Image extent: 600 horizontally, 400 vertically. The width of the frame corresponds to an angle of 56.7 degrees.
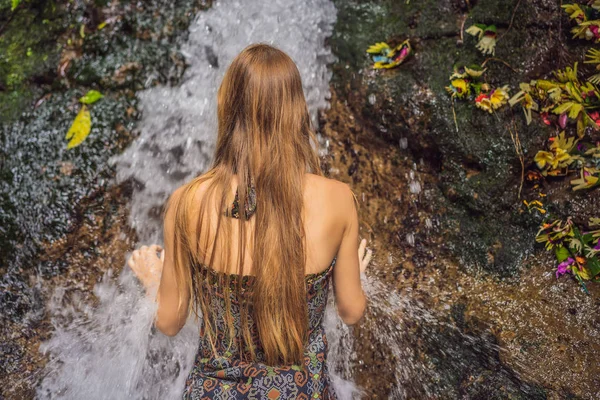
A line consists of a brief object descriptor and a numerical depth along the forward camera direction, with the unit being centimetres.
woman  187
